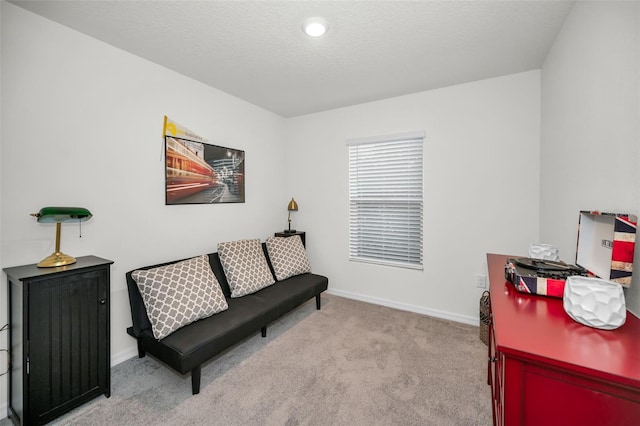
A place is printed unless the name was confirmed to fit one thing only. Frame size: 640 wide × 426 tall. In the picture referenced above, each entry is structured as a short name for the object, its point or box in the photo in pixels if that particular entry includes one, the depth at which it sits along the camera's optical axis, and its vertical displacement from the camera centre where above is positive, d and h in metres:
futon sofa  1.81 -0.80
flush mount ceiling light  1.76 +1.26
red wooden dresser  0.66 -0.41
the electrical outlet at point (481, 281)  2.74 -0.70
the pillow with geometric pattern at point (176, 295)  1.89 -0.64
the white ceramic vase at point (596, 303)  0.82 -0.28
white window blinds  3.11 +0.16
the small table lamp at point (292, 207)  3.82 +0.07
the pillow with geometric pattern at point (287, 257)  3.04 -0.53
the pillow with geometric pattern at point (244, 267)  2.57 -0.56
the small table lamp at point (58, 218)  1.63 -0.05
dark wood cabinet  1.49 -0.77
